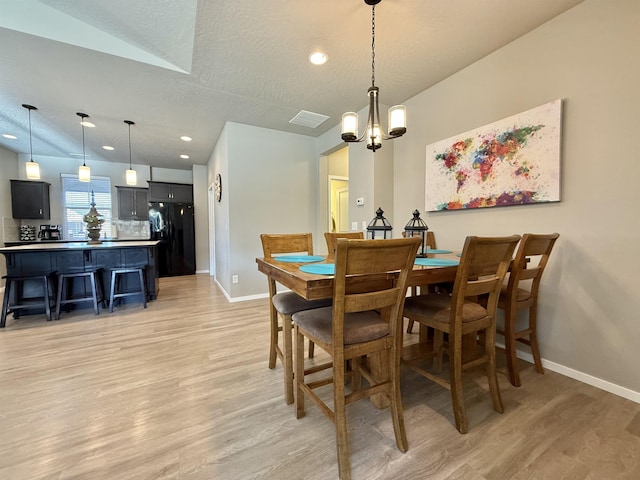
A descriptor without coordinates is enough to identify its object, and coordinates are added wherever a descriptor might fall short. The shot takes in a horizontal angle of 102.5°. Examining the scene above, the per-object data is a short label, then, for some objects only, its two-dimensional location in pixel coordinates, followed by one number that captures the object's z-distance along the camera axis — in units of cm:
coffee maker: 529
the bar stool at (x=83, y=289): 309
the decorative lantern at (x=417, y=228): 186
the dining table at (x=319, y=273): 112
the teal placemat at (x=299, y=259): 176
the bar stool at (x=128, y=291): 336
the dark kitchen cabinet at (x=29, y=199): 496
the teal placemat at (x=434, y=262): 151
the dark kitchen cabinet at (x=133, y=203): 593
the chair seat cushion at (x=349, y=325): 120
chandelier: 176
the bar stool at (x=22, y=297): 284
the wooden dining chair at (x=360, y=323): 104
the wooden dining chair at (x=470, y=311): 132
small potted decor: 376
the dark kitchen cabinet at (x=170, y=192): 585
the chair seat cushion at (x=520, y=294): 188
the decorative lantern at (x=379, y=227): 174
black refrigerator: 583
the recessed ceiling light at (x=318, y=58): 224
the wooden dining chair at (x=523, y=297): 164
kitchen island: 309
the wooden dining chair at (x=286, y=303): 156
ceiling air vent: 347
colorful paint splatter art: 191
